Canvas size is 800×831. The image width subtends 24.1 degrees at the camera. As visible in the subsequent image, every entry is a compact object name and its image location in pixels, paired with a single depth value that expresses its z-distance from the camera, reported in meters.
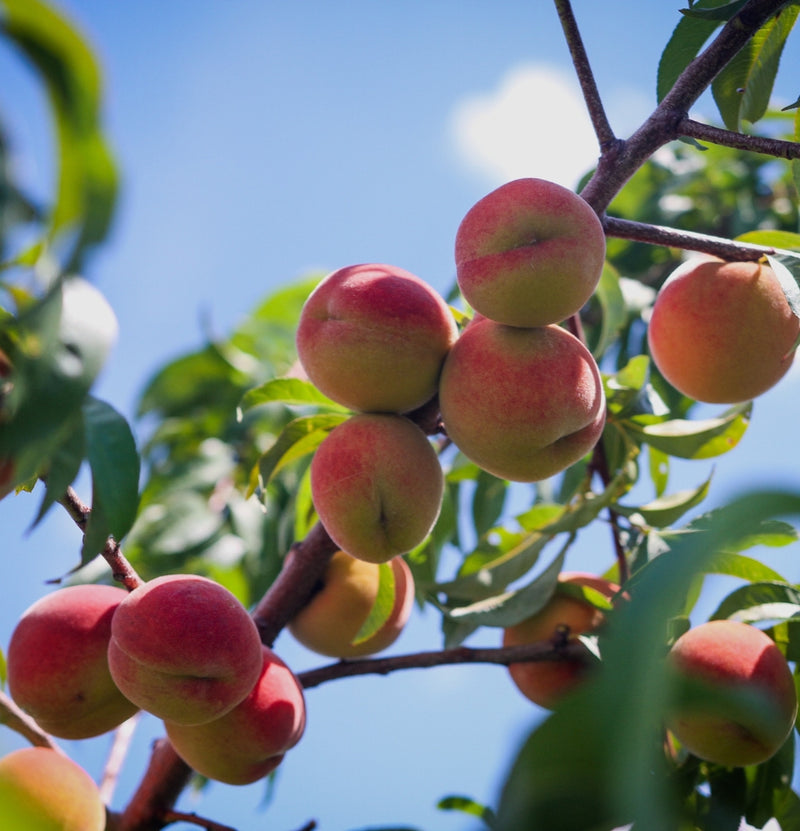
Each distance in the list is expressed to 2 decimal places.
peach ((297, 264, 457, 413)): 0.76
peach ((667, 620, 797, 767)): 0.73
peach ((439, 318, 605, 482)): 0.74
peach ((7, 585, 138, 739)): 0.72
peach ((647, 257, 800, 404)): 0.79
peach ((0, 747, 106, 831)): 0.70
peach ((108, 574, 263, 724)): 0.69
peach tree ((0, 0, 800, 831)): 0.54
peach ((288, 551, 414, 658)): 0.84
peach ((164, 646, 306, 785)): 0.73
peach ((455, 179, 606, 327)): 0.73
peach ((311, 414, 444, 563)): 0.74
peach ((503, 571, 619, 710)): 0.82
